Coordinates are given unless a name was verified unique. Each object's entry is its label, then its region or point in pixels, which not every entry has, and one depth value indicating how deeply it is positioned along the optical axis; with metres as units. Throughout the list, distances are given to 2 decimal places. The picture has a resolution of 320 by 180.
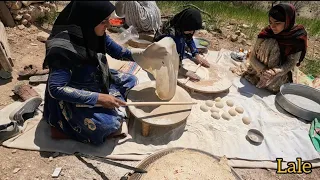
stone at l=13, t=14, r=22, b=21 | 4.43
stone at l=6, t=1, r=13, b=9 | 4.25
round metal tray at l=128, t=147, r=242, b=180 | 2.10
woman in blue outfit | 2.04
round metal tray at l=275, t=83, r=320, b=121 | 3.15
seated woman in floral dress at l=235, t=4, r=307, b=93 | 3.16
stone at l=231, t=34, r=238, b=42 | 5.00
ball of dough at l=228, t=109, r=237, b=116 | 3.18
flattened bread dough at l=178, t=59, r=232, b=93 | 3.35
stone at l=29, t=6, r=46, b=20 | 4.59
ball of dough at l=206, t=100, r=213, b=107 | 3.25
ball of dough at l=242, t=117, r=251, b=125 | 3.09
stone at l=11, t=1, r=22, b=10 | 4.29
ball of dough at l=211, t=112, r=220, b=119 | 3.09
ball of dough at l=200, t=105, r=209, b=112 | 3.19
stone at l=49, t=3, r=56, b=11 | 4.91
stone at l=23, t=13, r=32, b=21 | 4.52
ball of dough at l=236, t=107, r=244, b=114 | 3.24
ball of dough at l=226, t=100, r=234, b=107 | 3.32
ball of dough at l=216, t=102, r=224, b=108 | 3.25
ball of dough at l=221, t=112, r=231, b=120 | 3.10
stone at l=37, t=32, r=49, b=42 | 4.27
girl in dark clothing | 3.16
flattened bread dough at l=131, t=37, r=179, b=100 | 2.48
